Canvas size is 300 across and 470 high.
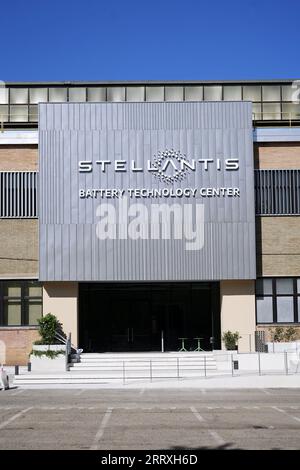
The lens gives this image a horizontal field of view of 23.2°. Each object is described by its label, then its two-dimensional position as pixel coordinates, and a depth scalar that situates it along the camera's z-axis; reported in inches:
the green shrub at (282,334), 1423.5
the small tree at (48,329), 1365.7
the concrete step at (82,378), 1173.1
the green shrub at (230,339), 1389.0
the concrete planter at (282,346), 1390.3
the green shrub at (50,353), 1332.4
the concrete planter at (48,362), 1327.5
